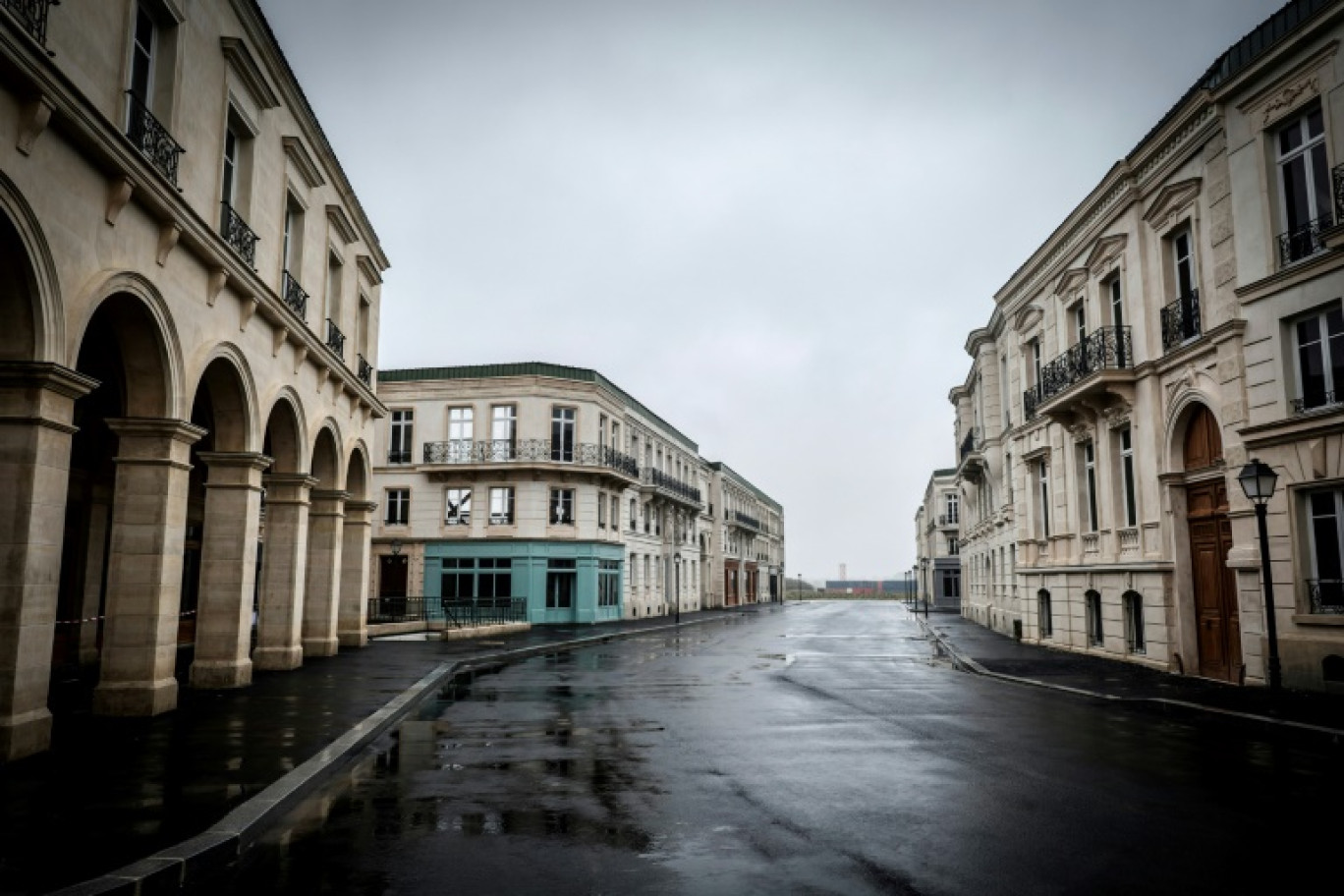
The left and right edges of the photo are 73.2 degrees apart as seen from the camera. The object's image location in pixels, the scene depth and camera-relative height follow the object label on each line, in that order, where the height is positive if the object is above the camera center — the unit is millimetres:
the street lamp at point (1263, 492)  12484 +1158
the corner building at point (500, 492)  38000 +3432
